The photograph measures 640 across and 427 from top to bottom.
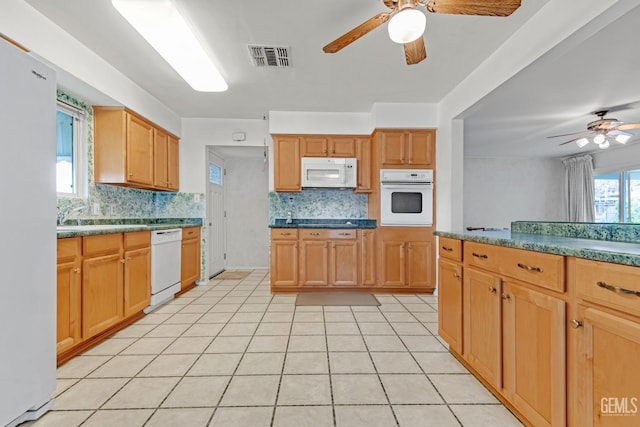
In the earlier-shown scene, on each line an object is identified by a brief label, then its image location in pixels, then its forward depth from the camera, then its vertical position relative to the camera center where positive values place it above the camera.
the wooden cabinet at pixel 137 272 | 2.60 -0.57
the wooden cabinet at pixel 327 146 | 4.01 +0.93
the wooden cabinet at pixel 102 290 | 2.11 -0.62
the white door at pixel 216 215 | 4.66 -0.05
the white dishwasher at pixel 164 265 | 3.05 -0.60
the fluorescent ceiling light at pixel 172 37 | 1.90 +1.34
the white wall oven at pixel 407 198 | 3.72 +0.18
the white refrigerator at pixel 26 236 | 1.30 -0.12
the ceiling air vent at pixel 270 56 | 2.48 +1.42
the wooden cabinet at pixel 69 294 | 1.88 -0.56
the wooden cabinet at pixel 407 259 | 3.71 -0.61
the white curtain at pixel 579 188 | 6.34 +0.54
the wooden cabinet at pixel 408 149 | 3.76 +0.83
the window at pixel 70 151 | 2.80 +0.63
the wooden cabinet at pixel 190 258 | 3.74 -0.63
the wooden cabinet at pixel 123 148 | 3.10 +0.72
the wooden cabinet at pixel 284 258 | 3.76 -0.61
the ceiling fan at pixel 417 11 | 1.51 +1.12
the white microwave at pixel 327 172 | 3.91 +0.55
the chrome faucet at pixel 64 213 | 2.64 -0.01
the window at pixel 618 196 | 5.59 +0.32
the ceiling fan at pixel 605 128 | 3.90 +1.14
